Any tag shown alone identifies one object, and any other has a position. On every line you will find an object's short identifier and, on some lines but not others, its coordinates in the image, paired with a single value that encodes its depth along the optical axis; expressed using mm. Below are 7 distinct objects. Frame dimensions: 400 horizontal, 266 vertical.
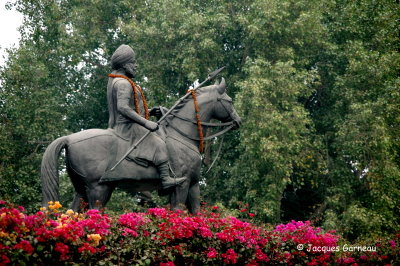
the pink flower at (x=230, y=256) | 16756
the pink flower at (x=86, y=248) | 13874
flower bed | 13565
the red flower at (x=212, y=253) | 16317
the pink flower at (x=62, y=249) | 13514
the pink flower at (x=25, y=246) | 12850
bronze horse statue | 19157
